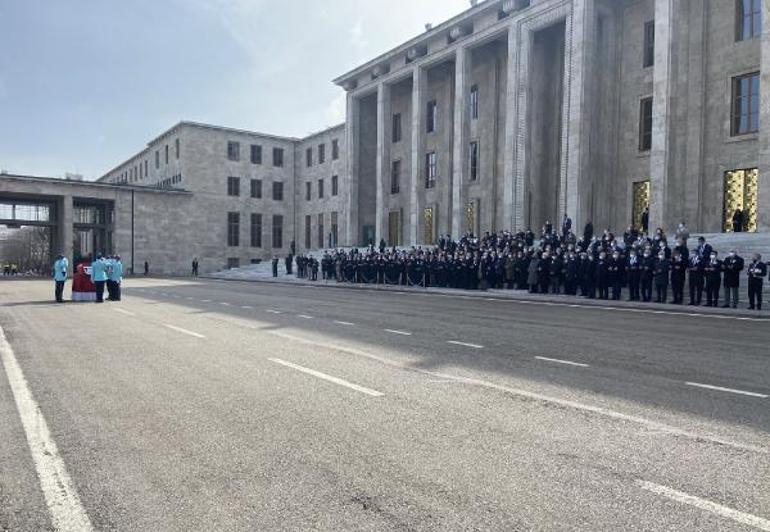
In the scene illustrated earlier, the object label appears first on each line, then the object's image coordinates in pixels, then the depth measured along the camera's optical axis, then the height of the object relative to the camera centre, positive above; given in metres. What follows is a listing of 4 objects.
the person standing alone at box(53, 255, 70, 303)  21.35 -0.78
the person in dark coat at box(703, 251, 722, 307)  18.16 -0.52
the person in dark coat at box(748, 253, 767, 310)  17.00 -0.48
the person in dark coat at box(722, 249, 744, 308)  17.75 -0.41
